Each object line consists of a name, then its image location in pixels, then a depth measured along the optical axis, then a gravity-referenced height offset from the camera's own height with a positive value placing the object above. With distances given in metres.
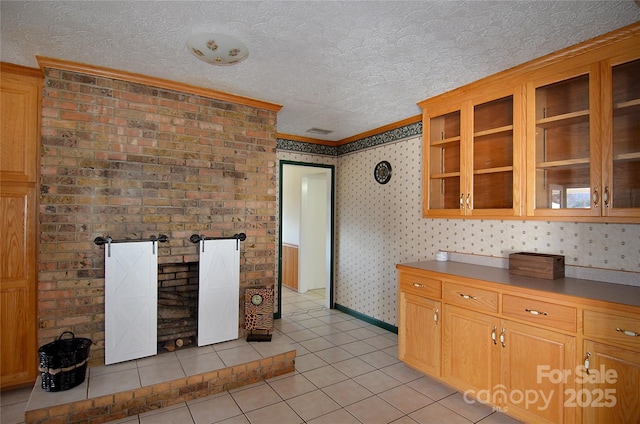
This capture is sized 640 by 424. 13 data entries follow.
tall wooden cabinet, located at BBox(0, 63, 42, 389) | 2.53 -0.07
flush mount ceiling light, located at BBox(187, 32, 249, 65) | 2.04 +1.10
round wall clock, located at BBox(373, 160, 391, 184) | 4.06 +0.56
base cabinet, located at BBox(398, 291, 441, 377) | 2.71 -1.03
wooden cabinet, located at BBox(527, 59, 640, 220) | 1.99 +0.50
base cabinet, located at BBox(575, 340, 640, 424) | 1.69 -0.92
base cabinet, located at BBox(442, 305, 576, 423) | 1.97 -1.01
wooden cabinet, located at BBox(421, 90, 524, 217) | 2.56 +0.52
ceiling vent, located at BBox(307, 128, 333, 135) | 4.28 +1.13
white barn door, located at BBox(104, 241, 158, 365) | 2.58 -0.70
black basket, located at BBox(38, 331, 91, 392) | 2.16 -1.04
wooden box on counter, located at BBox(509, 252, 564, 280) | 2.31 -0.36
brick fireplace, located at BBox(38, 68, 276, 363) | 2.48 +0.29
